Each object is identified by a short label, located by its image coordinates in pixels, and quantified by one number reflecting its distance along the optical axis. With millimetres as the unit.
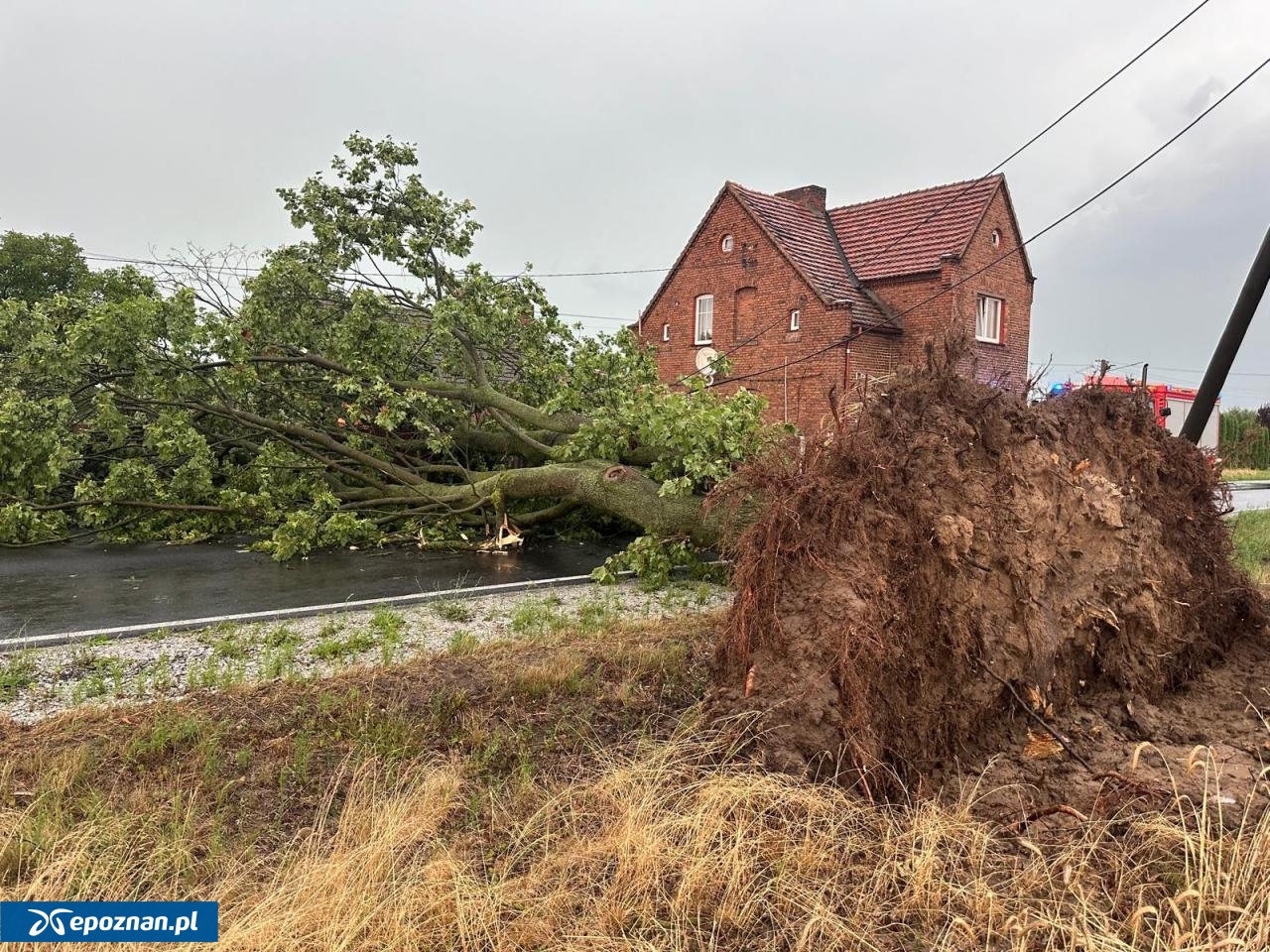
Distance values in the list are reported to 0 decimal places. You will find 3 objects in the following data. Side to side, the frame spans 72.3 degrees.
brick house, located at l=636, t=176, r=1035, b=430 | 21703
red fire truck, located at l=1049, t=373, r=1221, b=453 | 25102
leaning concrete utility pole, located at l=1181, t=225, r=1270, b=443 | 8578
